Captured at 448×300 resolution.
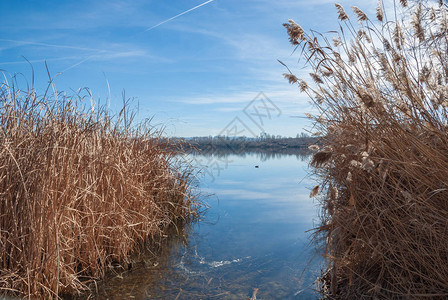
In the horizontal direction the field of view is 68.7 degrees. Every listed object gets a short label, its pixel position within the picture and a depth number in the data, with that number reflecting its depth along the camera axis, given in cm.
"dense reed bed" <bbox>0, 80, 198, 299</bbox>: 257
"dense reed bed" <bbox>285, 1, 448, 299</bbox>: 229
